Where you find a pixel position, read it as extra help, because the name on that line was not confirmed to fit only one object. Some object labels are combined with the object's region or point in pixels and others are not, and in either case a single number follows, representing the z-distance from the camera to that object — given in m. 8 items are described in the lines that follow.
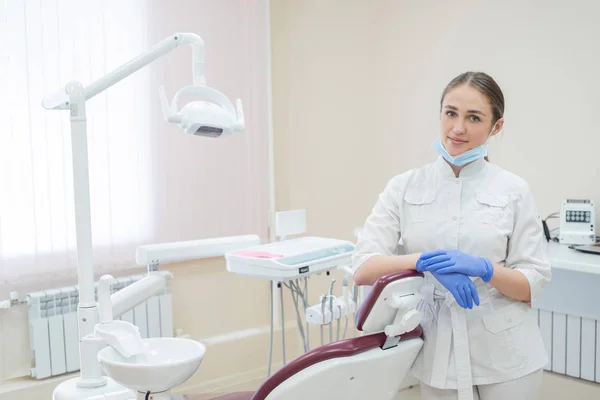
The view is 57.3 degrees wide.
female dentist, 1.32
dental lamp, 1.66
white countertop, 1.94
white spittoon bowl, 1.34
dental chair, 1.20
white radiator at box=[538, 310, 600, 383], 2.54
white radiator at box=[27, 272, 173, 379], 2.52
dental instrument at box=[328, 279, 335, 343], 2.14
